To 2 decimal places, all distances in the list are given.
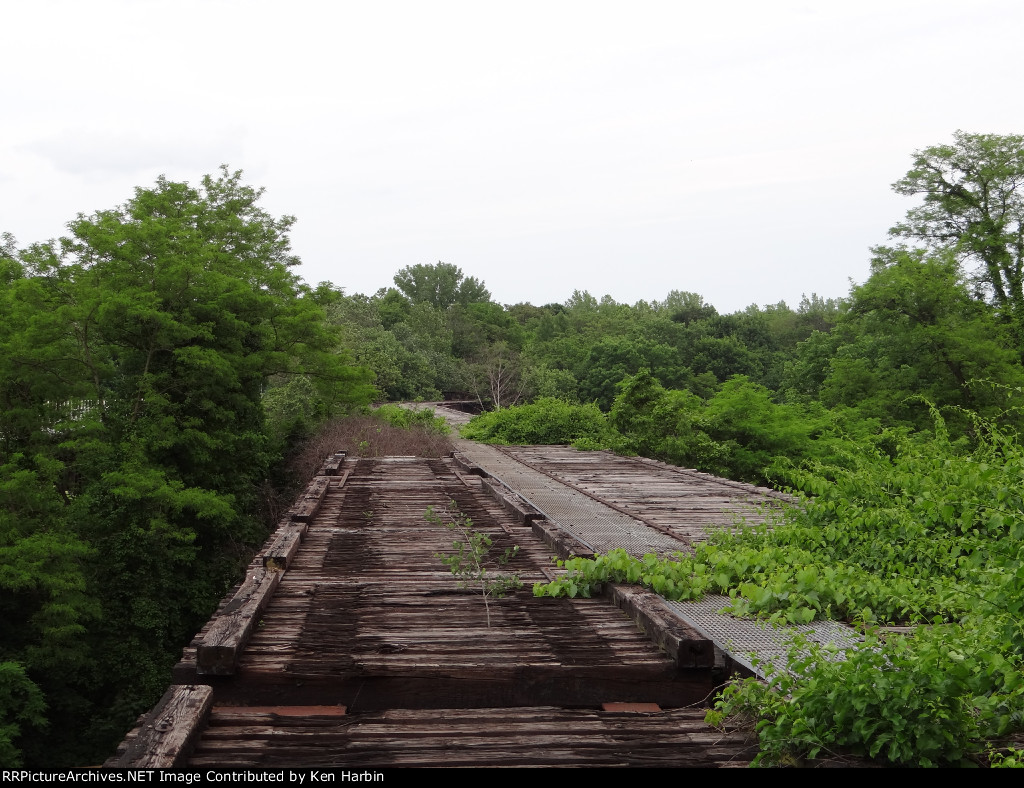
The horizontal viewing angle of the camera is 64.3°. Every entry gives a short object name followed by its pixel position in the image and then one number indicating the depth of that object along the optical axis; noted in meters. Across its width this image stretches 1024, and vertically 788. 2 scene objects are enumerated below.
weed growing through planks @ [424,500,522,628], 5.98
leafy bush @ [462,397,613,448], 21.52
